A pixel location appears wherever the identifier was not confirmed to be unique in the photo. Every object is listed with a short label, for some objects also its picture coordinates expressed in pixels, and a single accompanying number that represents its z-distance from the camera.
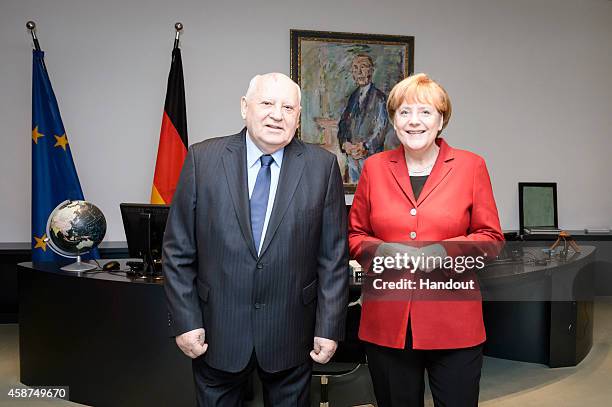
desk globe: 3.54
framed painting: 5.47
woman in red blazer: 1.70
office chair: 3.09
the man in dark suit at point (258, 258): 1.61
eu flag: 4.66
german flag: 4.94
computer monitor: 3.38
